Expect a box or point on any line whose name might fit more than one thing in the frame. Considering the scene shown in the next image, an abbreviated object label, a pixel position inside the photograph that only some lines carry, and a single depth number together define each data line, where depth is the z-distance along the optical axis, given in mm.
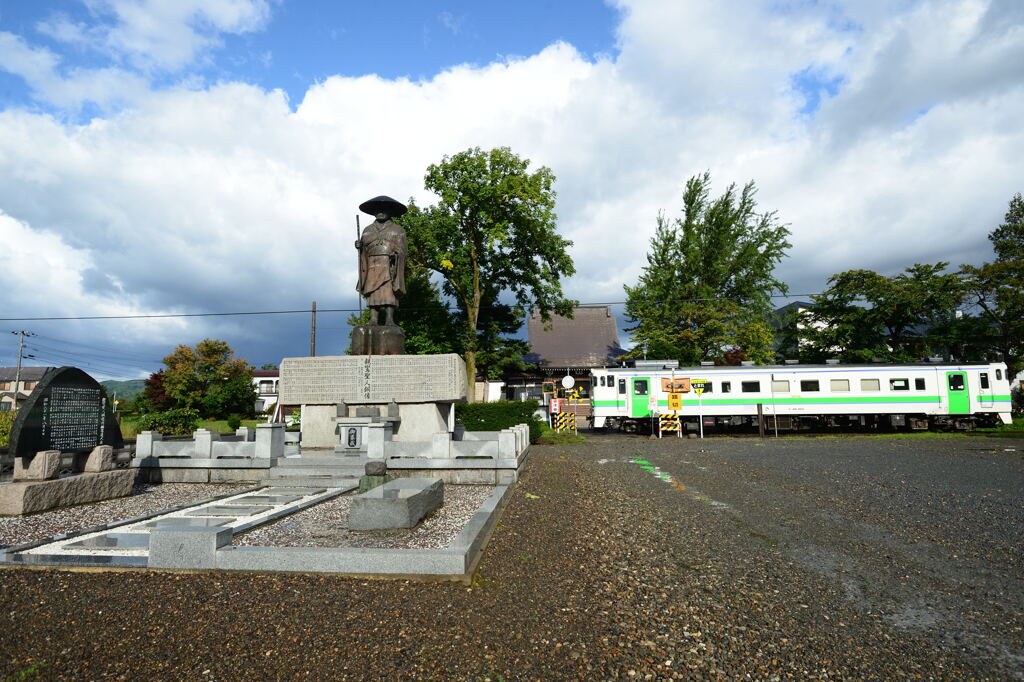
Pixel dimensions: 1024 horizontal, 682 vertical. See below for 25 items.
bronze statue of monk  11742
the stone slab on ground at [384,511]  5883
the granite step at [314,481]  8914
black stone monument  7000
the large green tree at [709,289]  29484
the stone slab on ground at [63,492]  6695
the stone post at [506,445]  9203
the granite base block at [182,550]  4512
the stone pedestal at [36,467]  7027
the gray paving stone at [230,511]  6766
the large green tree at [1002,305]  26719
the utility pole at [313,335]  30022
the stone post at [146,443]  9945
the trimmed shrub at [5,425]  14167
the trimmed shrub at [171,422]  20672
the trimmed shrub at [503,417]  19578
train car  22688
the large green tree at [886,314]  28266
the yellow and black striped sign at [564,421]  23144
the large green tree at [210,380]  36781
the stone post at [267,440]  9573
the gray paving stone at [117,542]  5254
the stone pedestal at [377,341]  11242
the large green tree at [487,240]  25094
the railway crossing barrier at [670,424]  22094
